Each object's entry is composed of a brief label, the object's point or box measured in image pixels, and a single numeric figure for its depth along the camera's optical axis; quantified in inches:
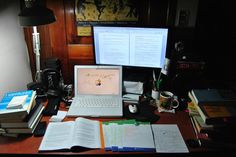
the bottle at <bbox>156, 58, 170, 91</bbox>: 56.1
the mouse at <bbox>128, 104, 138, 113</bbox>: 51.3
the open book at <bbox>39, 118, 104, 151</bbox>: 40.8
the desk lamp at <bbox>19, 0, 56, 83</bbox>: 47.4
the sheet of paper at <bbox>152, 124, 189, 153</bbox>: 41.1
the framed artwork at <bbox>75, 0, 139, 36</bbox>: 60.3
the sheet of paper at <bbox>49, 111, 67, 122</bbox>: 48.5
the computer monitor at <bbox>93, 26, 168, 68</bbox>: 56.1
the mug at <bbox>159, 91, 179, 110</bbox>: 52.4
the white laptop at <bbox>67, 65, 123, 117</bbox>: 56.8
